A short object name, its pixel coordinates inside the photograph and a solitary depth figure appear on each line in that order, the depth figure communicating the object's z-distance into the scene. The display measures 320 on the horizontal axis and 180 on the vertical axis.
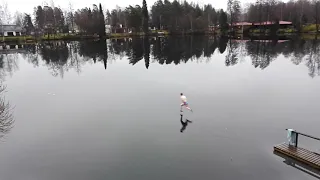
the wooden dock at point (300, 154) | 13.76
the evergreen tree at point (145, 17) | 134.00
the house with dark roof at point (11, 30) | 125.01
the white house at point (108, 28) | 156.77
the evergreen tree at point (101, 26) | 119.00
